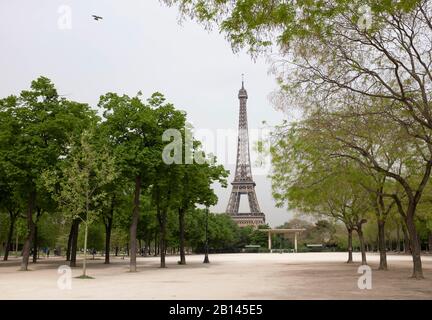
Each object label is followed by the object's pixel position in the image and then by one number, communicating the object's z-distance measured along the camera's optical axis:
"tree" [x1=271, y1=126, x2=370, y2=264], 22.34
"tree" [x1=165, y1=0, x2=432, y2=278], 11.35
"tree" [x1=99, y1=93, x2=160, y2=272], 30.48
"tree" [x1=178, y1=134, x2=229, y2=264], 39.56
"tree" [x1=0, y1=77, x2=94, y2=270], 33.03
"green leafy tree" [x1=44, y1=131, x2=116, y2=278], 26.67
